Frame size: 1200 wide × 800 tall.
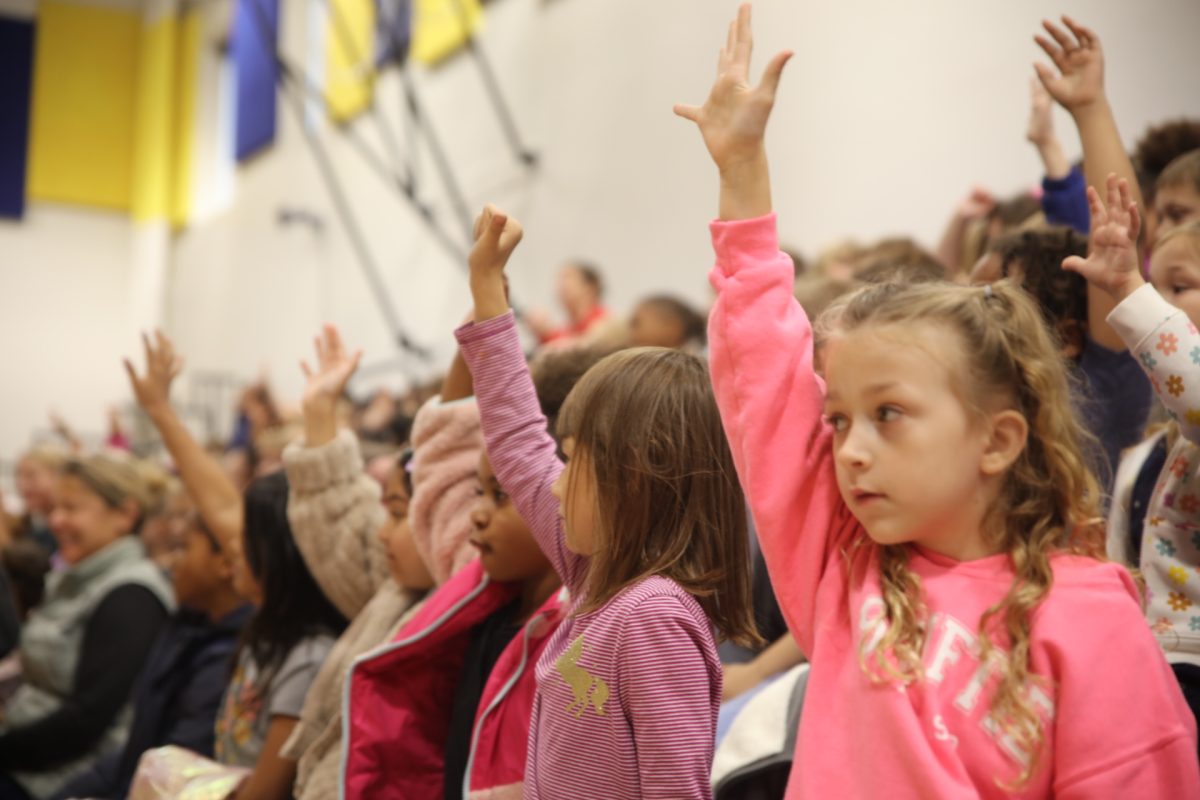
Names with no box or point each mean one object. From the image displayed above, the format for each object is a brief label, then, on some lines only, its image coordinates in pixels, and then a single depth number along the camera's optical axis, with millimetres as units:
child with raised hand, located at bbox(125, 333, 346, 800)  2395
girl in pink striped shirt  1442
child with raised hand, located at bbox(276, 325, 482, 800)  2125
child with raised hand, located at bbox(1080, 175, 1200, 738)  1452
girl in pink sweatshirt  1171
